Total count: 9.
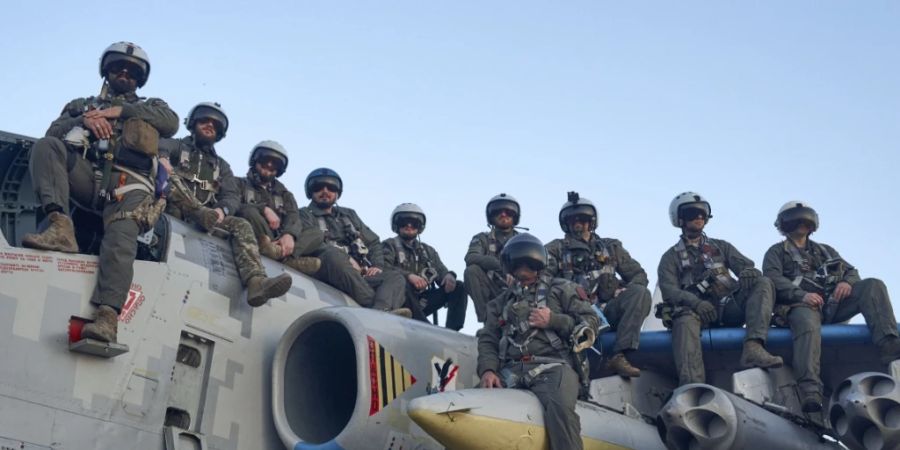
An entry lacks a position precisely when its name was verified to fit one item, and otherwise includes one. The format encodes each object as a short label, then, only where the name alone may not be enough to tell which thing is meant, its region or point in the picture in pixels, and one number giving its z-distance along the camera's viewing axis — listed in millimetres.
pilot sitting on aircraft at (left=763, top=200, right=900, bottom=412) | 10555
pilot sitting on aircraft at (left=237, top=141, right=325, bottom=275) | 10242
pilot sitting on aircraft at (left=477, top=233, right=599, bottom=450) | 8562
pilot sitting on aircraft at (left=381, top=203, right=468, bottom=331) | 12938
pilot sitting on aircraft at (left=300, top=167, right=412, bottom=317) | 11219
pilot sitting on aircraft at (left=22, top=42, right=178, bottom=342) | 7770
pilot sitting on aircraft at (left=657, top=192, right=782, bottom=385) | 10766
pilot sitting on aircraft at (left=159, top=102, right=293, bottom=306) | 9008
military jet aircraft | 7445
